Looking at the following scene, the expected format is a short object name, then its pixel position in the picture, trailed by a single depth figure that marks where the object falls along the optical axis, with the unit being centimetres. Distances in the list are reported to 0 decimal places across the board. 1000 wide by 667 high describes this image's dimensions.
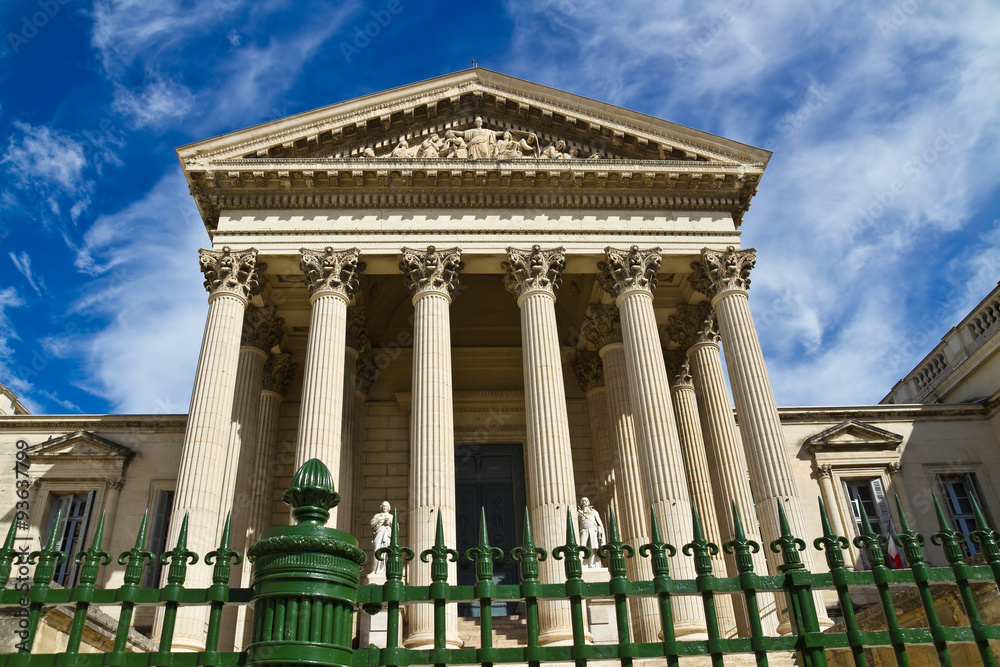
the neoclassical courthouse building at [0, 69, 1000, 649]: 1694
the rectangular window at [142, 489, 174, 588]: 2088
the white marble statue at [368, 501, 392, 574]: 1580
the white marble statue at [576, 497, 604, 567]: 1664
